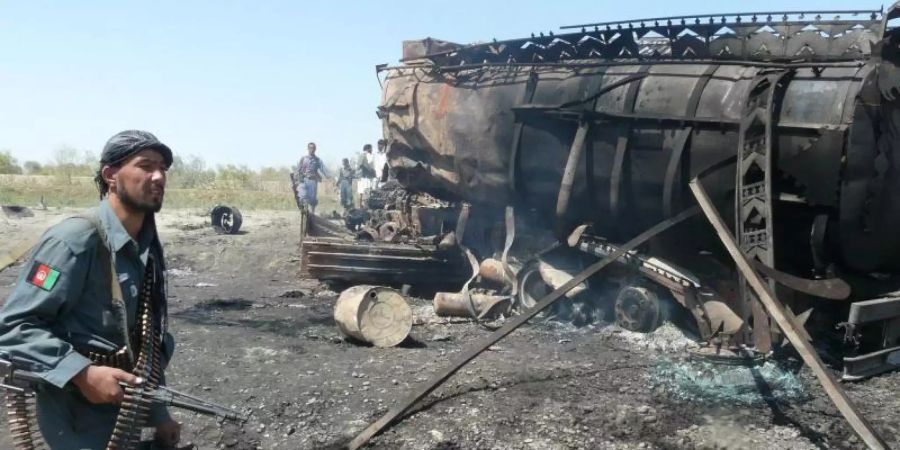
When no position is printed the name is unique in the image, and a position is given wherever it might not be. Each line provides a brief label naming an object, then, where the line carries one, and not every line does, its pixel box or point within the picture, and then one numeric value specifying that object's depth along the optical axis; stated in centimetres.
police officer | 213
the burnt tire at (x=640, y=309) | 680
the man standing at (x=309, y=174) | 1611
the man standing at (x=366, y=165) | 1866
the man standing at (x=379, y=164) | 1744
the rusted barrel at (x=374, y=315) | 640
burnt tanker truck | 553
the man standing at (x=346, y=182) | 1947
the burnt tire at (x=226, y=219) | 1543
